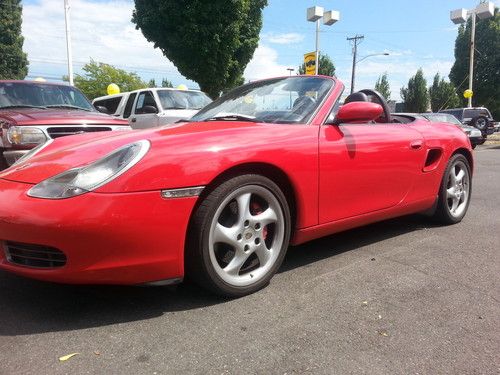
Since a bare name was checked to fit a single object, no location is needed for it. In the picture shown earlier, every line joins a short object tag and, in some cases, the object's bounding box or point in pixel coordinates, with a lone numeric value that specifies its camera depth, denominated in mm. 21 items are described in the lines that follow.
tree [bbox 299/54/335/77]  41659
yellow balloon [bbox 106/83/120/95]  17781
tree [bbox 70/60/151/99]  32594
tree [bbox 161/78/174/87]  57219
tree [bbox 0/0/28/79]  33625
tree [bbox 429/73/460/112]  42938
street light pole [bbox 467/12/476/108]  27447
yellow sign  16594
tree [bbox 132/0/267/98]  14016
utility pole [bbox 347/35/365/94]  44125
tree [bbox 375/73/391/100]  53188
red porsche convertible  2178
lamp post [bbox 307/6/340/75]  17047
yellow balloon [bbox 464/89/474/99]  27453
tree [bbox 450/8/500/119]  41938
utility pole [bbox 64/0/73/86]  18731
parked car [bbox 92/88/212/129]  9250
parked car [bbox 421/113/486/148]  16947
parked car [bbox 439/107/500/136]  21125
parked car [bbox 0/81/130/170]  5102
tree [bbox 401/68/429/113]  45875
